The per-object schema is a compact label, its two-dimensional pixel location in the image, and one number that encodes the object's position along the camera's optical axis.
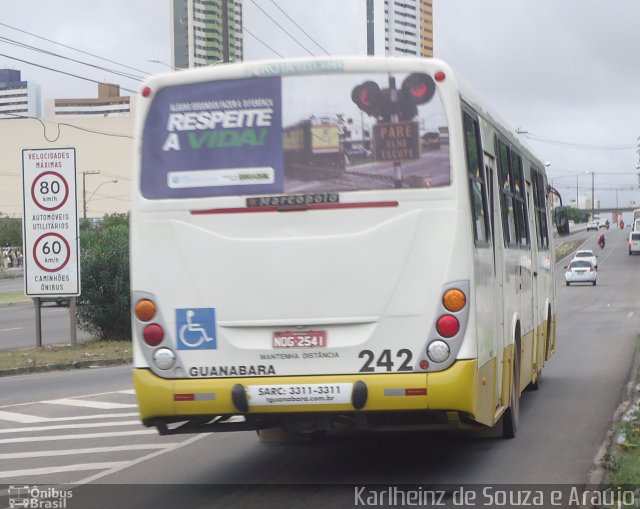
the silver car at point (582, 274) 62.47
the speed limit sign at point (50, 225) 23.42
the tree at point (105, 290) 26.09
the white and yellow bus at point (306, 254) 8.42
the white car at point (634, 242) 97.94
